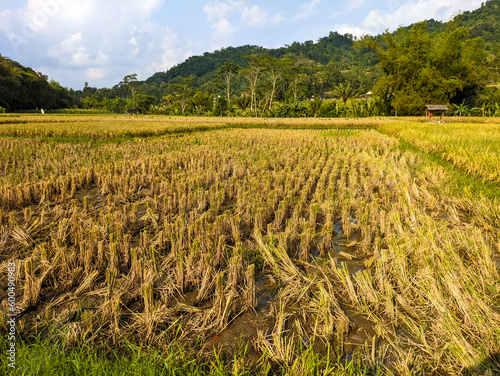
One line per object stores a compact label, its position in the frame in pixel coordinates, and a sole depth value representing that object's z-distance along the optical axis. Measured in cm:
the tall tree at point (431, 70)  3103
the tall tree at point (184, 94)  5426
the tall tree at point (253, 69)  4631
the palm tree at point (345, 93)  4048
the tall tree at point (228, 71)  5329
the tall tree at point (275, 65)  4606
